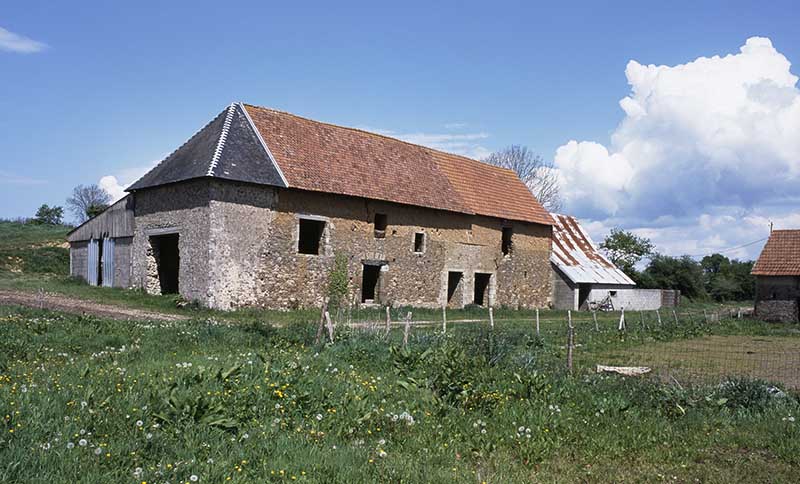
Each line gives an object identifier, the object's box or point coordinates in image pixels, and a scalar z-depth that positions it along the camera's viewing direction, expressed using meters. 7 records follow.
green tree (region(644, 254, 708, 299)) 53.56
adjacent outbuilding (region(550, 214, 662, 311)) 34.12
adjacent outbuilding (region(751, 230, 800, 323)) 31.52
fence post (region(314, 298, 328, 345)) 12.04
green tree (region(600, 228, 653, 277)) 54.06
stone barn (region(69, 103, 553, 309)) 21.67
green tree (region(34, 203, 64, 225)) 69.69
